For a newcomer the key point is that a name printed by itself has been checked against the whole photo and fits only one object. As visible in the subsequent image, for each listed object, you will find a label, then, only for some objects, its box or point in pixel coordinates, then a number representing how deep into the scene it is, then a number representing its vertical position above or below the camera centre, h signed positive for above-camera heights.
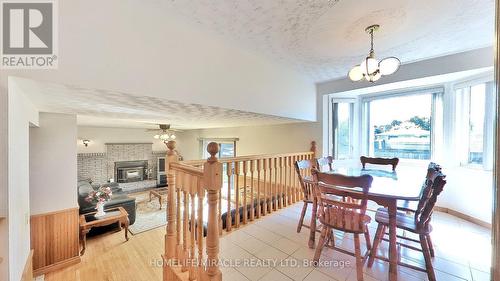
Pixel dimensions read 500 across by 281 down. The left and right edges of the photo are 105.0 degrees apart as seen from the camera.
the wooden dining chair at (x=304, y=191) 2.33 -0.68
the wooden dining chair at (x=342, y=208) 1.46 -0.61
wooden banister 1.41 -0.74
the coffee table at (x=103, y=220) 3.42 -1.62
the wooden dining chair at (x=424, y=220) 1.43 -0.72
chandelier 1.80 +0.69
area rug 4.48 -2.12
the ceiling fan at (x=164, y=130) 5.40 +0.22
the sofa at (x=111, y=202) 4.11 -1.52
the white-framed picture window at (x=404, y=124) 3.27 +0.28
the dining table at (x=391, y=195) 1.52 -0.47
